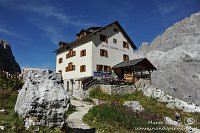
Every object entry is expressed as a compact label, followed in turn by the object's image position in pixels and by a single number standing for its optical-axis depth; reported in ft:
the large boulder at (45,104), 22.80
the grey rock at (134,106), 44.26
